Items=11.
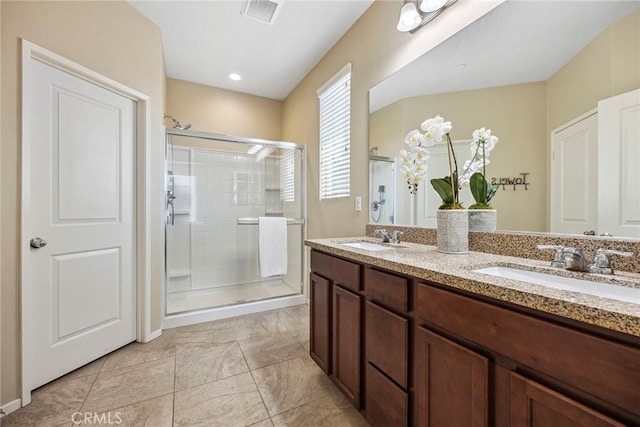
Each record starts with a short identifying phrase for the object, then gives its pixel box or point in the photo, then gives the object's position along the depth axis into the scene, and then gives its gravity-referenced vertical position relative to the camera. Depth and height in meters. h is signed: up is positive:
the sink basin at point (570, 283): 0.78 -0.23
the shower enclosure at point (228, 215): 2.84 -0.03
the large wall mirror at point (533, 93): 0.94 +0.53
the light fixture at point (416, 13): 1.53 +1.18
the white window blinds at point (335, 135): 2.42 +0.75
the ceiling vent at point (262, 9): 2.07 +1.61
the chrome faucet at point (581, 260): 0.88 -0.16
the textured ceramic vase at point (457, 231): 1.29 -0.09
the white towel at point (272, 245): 2.95 -0.36
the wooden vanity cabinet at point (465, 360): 0.56 -0.42
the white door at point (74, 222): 1.59 -0.07
